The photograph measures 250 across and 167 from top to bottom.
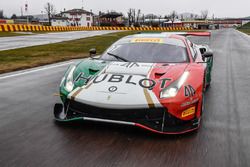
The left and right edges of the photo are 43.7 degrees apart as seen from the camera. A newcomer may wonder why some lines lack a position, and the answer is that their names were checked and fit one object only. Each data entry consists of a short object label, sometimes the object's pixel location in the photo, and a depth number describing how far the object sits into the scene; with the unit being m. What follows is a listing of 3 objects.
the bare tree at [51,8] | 109.21
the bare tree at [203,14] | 193.12
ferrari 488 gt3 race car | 3.59
